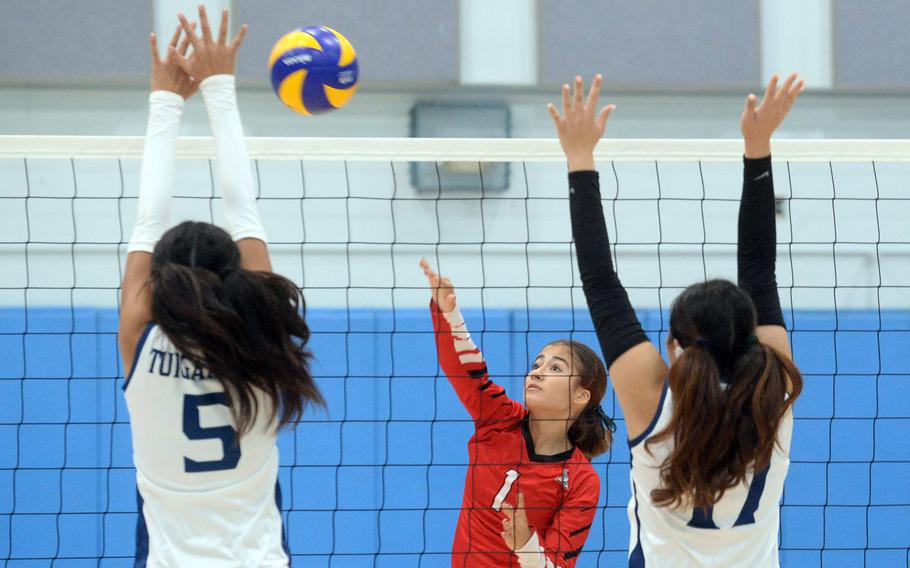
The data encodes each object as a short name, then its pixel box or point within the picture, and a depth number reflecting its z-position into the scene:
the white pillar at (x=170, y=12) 13.65
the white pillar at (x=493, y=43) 13.91
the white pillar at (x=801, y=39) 14.21
